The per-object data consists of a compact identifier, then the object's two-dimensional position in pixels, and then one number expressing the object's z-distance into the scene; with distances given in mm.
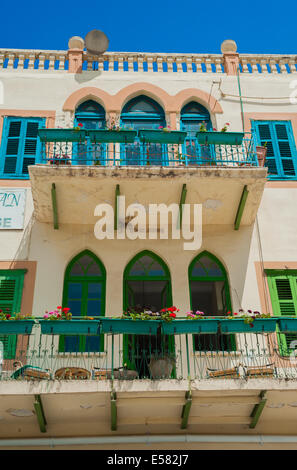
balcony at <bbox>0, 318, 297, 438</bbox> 10438
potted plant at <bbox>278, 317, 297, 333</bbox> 10977
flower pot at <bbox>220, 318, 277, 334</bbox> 10984
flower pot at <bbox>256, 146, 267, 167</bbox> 13719
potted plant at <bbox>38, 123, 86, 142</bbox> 12961
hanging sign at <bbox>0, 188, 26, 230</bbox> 13555
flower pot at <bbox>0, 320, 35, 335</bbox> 10695
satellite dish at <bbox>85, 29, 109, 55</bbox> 15938
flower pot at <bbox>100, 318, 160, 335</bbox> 10680
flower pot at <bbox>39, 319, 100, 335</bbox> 10625
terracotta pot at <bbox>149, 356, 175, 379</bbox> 11008
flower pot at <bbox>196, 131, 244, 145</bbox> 13266
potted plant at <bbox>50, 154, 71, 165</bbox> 12884
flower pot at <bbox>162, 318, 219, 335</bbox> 10859
